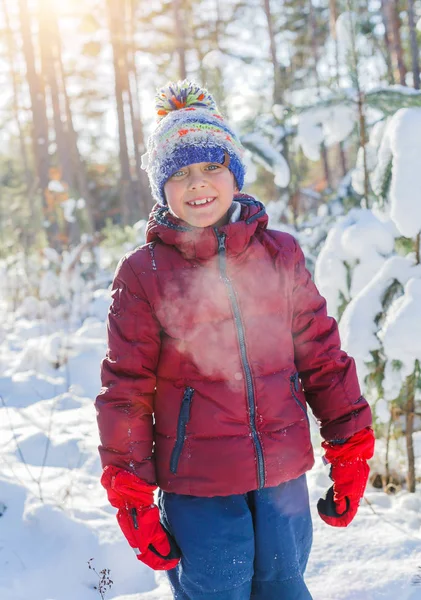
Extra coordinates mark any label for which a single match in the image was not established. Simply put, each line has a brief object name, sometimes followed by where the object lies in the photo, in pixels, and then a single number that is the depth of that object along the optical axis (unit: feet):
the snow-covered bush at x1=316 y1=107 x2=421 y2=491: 7.51
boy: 5.14
